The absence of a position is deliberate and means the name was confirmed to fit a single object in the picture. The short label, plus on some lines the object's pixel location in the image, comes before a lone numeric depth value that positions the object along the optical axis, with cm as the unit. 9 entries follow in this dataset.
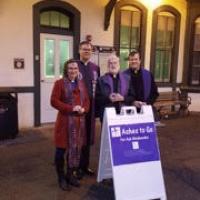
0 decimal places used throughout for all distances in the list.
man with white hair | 280
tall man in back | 292
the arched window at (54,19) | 515
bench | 617
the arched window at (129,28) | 585
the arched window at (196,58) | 672
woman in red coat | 269
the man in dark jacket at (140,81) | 300
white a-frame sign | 252
